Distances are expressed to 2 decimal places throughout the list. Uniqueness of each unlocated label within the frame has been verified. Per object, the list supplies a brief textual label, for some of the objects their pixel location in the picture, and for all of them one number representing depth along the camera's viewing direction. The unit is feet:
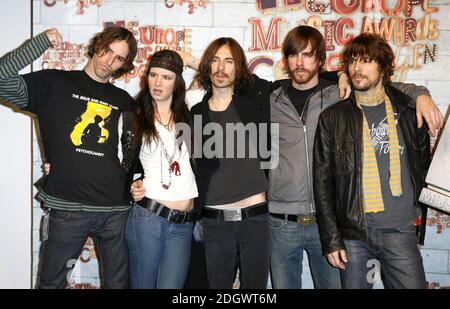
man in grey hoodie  8.98
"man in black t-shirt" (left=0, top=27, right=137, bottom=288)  8.69
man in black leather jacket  8.22
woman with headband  8.56
